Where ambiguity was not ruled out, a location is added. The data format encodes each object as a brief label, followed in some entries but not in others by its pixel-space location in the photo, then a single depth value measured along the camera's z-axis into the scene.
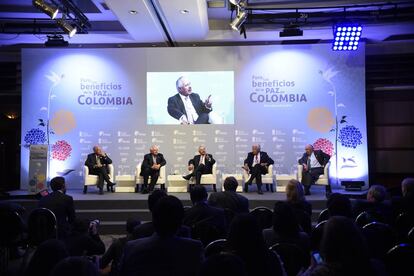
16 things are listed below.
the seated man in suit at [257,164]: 8.57
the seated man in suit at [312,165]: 8.48
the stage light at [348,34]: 7.99
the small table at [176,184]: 9.04
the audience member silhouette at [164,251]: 1.88
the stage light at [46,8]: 6.74
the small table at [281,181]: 9.15
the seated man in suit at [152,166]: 8.66
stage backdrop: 9.57
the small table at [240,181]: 9.03
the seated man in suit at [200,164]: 8.75
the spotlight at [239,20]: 7.41
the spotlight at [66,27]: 7.72
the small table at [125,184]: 9.04
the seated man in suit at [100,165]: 8.70
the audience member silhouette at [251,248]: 2.04
